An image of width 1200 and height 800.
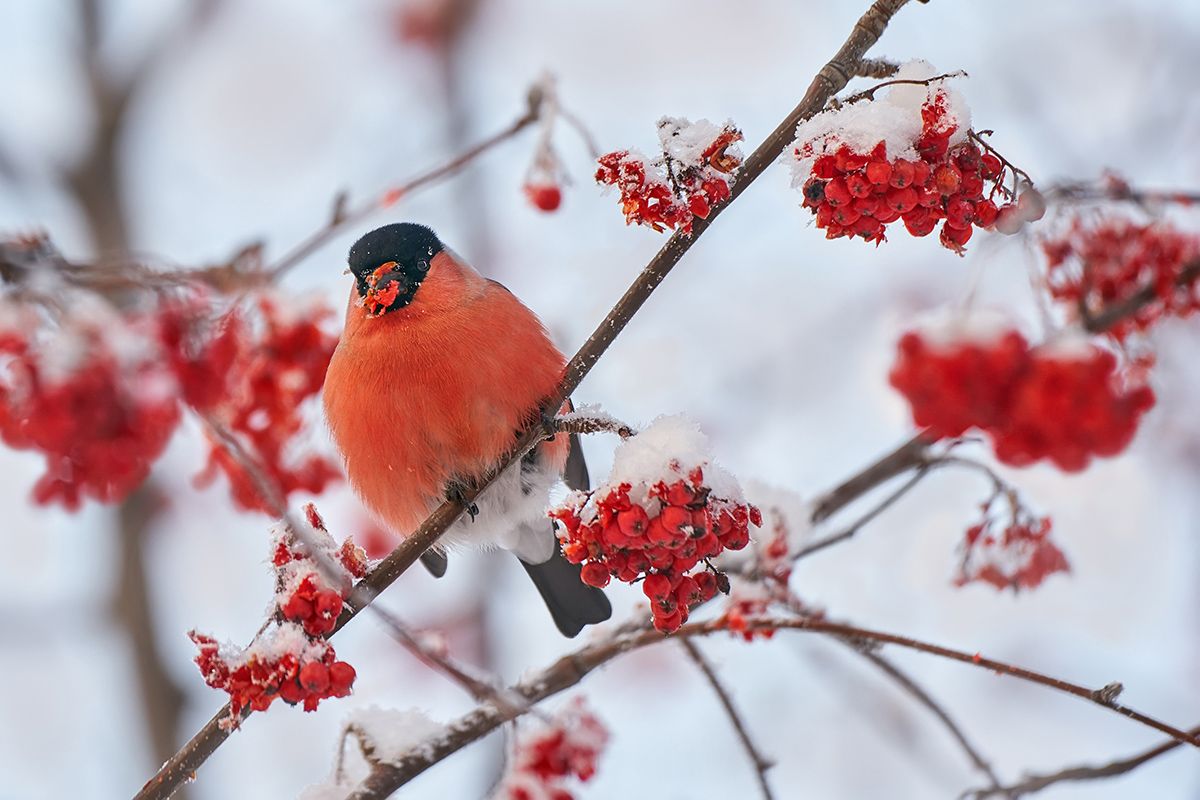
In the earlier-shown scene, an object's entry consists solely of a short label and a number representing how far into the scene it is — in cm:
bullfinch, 564
